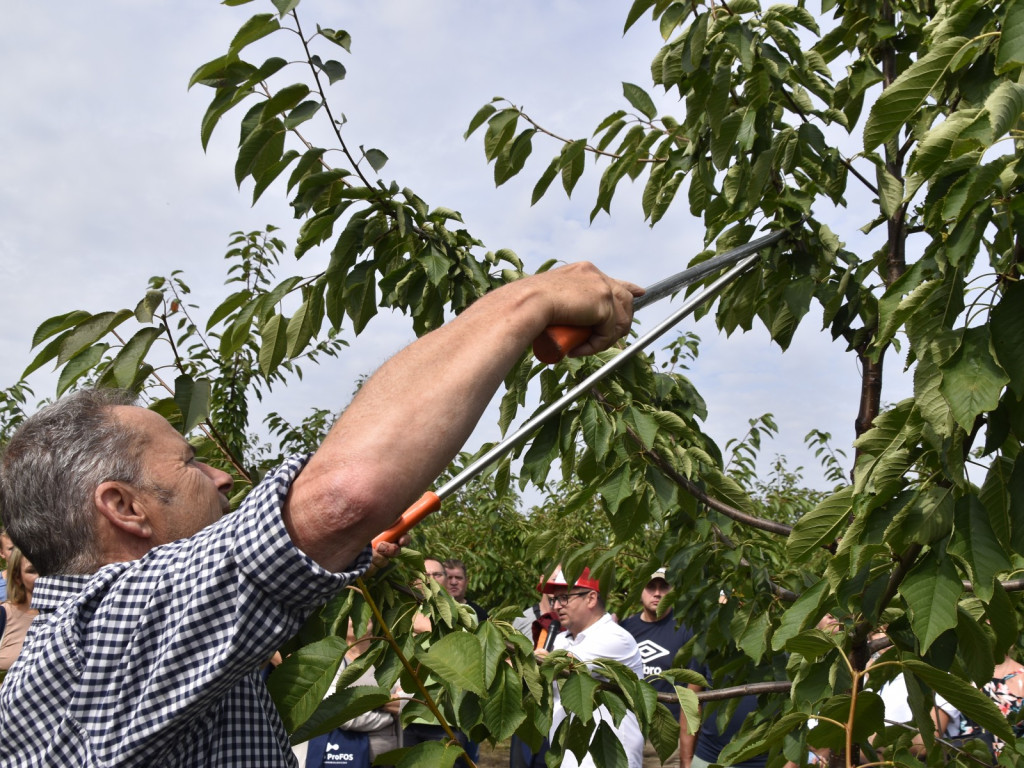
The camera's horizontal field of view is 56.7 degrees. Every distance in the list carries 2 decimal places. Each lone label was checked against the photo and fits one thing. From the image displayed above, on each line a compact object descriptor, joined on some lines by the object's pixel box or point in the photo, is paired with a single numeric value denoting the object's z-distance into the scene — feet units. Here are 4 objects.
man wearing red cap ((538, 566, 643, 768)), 16.51
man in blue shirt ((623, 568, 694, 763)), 21.47
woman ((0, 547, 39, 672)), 12.20
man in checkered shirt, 3.80
